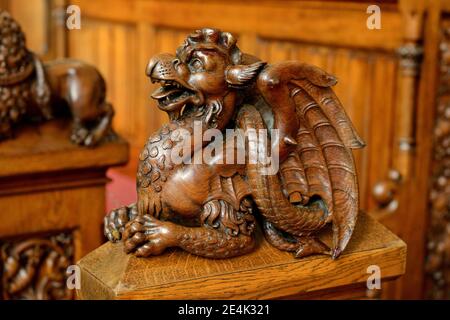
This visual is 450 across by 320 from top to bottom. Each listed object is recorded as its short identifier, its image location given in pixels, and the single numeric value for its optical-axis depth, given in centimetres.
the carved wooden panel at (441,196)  276
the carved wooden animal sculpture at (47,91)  225
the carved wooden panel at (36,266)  233
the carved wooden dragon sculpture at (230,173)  137
